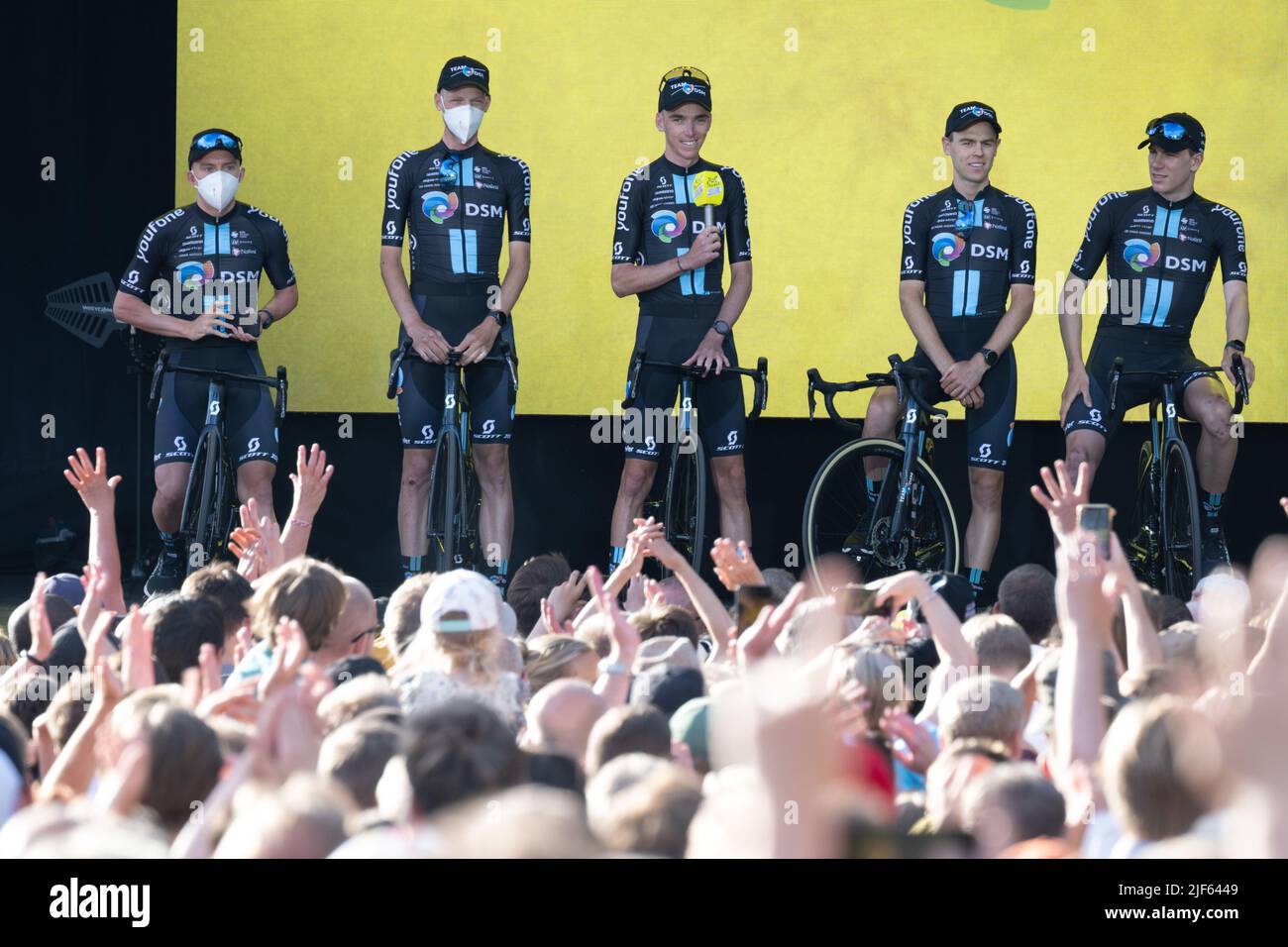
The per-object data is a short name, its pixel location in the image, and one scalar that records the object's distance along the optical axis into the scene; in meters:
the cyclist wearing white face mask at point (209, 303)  12.76
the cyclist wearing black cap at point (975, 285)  12.67
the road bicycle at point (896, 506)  11.77
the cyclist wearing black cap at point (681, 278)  12.87
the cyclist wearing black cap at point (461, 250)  12.63
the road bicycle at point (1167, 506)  11.86
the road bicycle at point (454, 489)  12.10
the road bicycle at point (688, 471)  12.59
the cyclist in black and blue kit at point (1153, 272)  12.66
